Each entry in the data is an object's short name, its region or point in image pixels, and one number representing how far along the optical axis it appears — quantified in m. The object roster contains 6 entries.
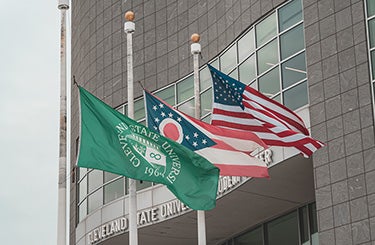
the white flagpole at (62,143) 17.83
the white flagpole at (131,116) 18.86
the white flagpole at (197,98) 19.77
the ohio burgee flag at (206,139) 19.47
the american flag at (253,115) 20.50
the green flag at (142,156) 18.22
